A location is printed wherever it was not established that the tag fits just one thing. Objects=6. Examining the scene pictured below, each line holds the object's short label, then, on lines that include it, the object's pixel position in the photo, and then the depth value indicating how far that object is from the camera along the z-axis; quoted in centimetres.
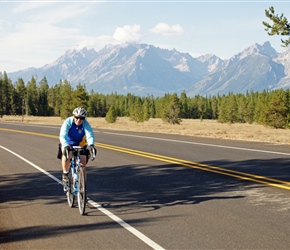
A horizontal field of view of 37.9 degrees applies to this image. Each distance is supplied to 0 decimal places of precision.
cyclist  812
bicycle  779
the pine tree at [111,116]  7615
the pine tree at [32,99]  13452
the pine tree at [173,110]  8050
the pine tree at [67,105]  8431
